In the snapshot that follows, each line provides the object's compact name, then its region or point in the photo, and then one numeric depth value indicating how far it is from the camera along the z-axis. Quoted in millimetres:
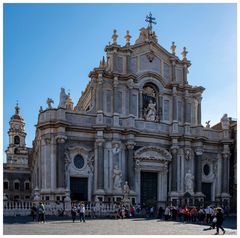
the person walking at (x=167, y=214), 17165
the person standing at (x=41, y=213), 14650
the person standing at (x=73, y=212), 15193
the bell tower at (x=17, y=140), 48833
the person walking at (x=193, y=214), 17424
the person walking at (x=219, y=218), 11994
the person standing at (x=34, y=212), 15764
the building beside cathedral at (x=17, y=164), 44044
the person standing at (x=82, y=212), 15380
